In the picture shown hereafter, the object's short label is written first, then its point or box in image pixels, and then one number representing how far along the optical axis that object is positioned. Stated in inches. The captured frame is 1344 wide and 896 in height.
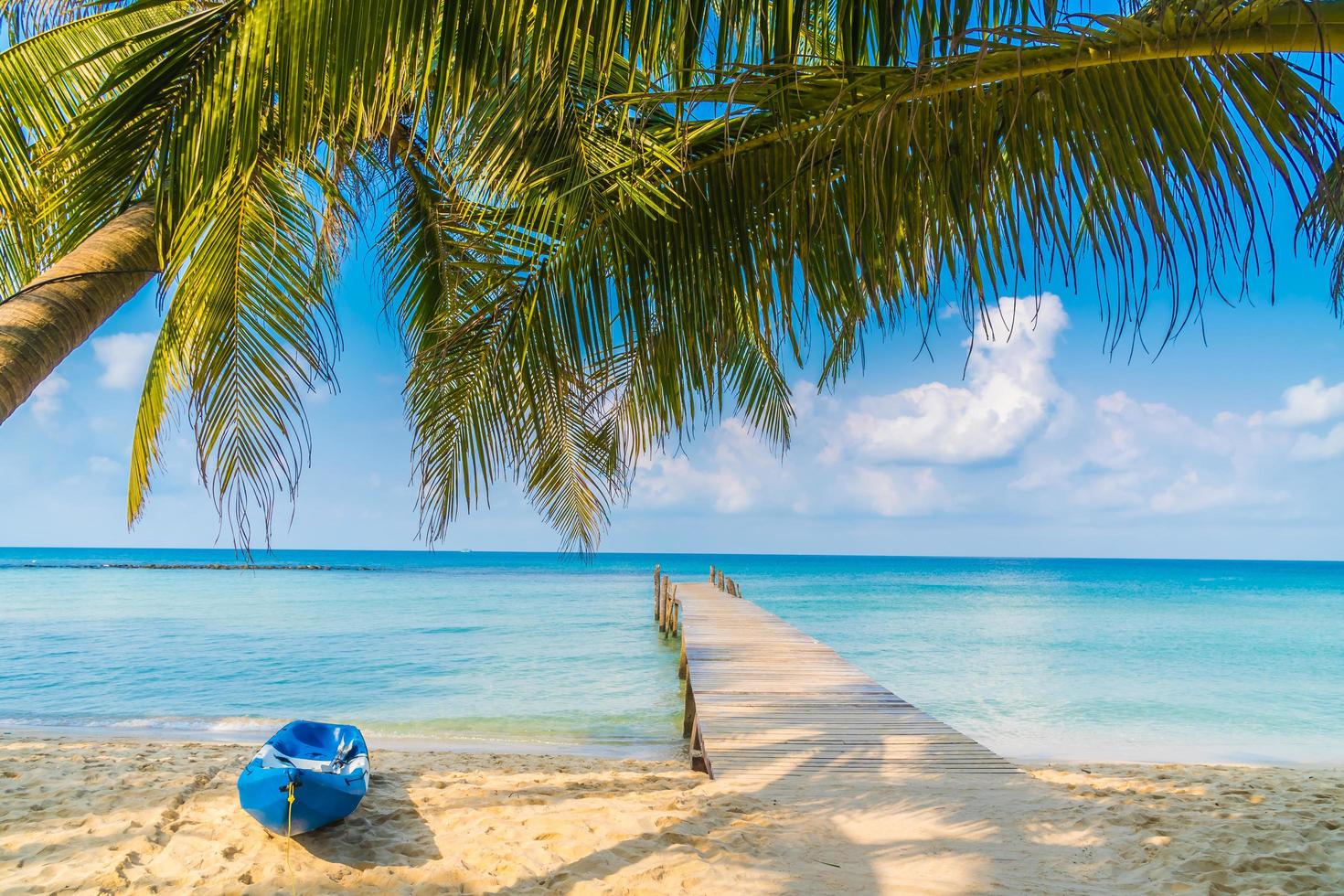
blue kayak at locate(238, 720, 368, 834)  161.5
